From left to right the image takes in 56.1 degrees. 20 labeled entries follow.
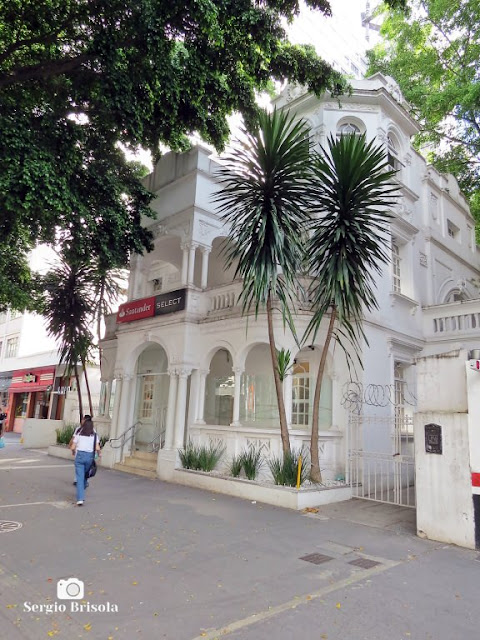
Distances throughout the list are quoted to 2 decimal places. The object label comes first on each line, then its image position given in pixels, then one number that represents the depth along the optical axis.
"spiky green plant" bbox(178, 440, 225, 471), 11.23
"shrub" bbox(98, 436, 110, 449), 15.47
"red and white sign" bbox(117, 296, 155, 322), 13.90
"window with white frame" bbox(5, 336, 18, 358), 31.42
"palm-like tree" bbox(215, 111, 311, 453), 9.31
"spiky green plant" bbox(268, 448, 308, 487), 9.27
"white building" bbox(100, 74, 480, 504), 11.23
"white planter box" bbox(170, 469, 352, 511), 8.78
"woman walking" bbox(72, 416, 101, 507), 8.50
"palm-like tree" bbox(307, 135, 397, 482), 9.10
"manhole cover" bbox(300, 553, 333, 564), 5.69
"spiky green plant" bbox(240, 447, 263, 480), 10.16
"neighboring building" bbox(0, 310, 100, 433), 25.56
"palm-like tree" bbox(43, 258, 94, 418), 14.99
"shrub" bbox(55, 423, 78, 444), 17.34
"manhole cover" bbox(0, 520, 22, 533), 6.62
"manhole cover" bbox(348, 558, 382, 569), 5.58
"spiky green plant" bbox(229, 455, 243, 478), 10.39
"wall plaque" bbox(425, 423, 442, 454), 6.92
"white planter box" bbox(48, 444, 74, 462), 16.13
